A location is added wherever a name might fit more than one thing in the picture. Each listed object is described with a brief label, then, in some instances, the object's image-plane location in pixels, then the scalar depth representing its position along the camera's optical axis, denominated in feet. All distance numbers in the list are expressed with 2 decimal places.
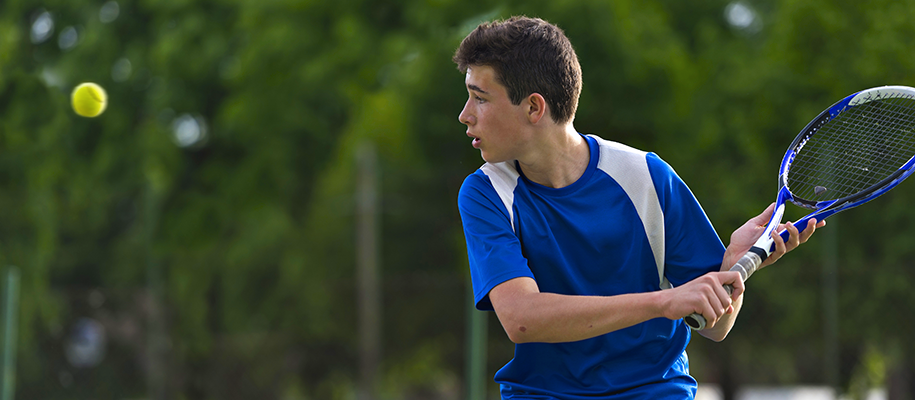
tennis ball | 41.63
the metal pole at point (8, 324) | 41.27
